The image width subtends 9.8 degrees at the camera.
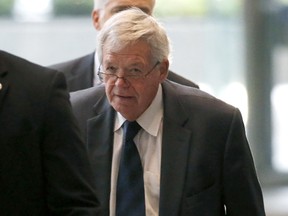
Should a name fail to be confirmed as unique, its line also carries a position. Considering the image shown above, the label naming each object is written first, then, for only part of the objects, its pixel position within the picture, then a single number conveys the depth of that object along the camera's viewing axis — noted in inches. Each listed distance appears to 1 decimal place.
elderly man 237.9
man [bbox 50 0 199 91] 307.7
